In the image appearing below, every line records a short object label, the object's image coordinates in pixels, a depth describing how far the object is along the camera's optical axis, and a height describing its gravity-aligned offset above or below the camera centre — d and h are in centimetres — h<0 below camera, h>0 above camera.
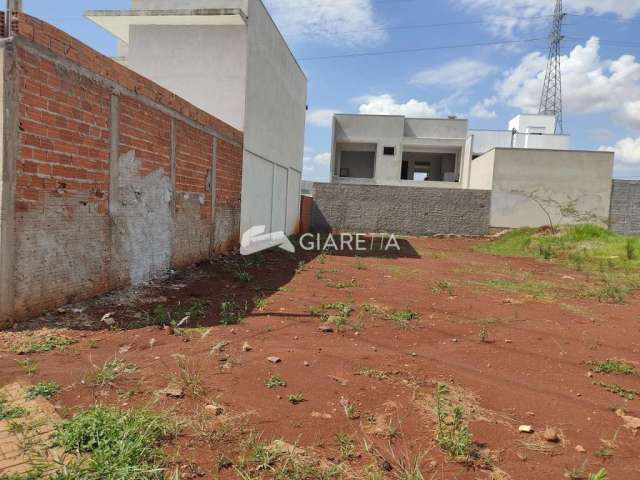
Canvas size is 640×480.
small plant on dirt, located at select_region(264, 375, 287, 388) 277 -120
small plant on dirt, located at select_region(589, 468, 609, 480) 164 -101
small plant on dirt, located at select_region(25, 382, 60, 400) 242 -119
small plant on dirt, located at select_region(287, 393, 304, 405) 258 -121
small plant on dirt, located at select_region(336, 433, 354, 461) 204 -122
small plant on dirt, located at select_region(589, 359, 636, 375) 336 -115
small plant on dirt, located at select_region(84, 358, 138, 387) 263 -119
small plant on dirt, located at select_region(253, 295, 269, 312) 486 -116
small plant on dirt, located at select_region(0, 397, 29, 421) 216 -120
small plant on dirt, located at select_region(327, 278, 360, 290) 637 -112
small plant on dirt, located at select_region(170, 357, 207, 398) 258 -119
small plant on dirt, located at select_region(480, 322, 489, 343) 402 -115
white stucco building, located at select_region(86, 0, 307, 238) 834 +336
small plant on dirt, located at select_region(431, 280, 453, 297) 631 -108
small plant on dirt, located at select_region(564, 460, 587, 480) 193 -119
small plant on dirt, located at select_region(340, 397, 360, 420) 243 -121
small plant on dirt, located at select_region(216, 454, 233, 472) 190 -122
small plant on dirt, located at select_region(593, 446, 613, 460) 213 -119
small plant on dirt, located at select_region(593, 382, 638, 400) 292 -118
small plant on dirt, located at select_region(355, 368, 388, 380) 302 -120
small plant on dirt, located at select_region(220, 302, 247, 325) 421 -117
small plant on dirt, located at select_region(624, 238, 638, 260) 1073 -44
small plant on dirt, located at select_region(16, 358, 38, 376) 274 -120
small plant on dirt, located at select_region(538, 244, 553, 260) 1138 -67
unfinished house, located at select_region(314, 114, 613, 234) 1659 +108
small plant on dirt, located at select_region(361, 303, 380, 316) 487 -114
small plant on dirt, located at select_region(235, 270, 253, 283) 641 -110
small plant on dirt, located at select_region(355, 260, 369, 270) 838 -105
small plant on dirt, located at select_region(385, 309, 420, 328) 446 -115
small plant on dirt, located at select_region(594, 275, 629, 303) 624 -100
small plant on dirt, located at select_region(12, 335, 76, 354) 309 -118
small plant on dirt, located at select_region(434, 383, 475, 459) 208 -118
